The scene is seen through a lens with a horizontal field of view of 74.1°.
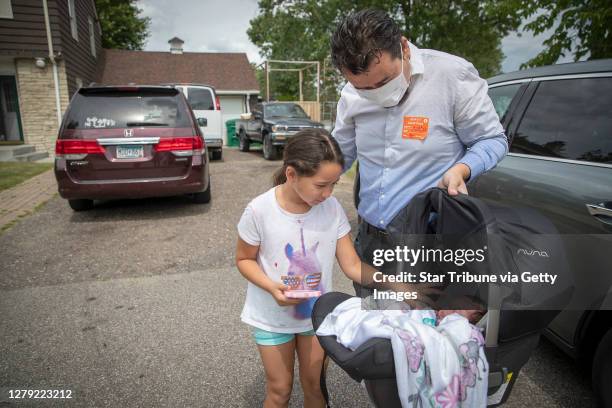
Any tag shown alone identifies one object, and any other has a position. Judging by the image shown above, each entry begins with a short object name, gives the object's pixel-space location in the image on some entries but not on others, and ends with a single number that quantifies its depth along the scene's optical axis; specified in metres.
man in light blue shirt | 1.49
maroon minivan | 5.25
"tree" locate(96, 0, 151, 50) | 27.44
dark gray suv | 1.85
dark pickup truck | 11.69
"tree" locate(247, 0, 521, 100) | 18.20
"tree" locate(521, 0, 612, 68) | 5.41
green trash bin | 17.94
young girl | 1.57
